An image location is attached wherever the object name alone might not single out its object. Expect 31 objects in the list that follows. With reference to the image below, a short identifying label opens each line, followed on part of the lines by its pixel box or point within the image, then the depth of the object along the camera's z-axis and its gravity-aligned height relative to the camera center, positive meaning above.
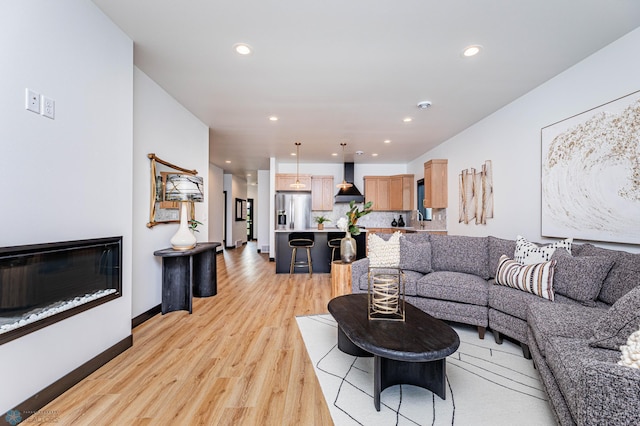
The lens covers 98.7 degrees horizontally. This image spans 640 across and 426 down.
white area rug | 1.61 -1.20
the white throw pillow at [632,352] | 1.11 -0.57
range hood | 7.16 +0.54
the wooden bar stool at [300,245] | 5.59 -0.64
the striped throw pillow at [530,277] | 2.31 -0.56
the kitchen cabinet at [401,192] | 7.25 +0.59
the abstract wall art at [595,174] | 2.25 +0.38
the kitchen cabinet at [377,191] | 7.52 +0.63
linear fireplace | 1.51 -0.46
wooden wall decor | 4.06 +0.32
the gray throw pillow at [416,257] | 3.47 -0.55
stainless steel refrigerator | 7.37 +0.09
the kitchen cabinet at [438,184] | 5.39 +0.60
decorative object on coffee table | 2.02 -0.72
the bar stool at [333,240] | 5.66 -0.56
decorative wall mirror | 3.14 +0.19
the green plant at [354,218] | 3.68 -0.06
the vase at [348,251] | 3.78 -0.51
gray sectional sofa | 1.04 -0.68
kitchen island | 5.88 -0.82
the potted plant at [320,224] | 5.99 -0.23
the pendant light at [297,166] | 5.82 +1.30
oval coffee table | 1.56 -0.77
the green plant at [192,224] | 3.68 -0.15
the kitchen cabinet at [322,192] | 7.48 +0.59
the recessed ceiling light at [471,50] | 2.45 +1.50
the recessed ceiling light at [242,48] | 2.43 +1.48
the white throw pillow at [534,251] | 2.53 -0.35
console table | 3.39 -0.85
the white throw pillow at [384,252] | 3.51 -0.49
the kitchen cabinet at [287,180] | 7.32 +0.89
